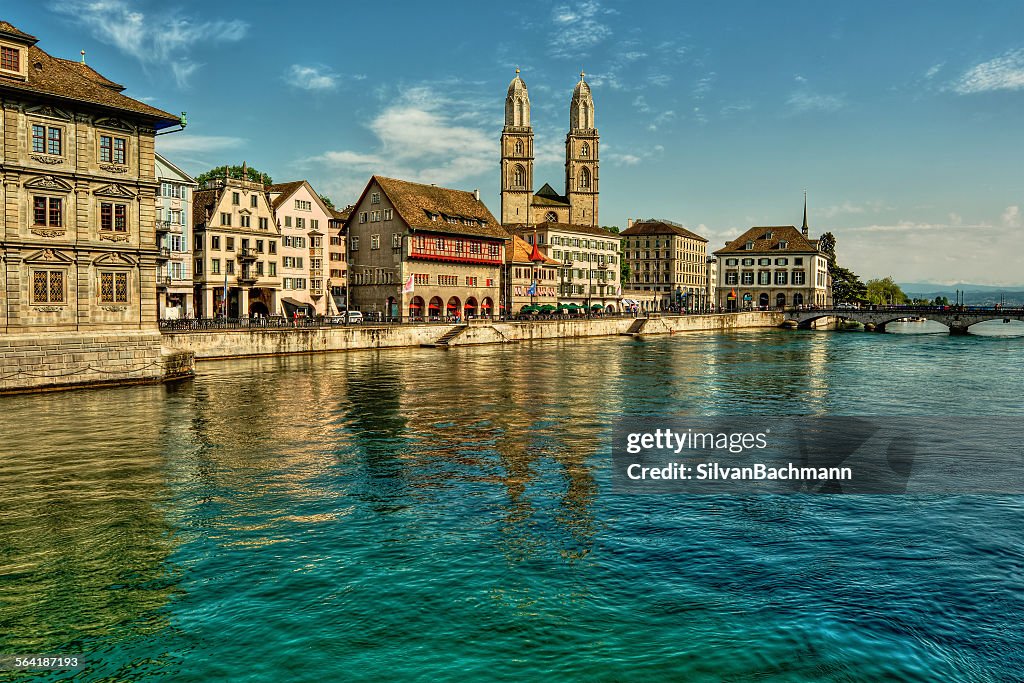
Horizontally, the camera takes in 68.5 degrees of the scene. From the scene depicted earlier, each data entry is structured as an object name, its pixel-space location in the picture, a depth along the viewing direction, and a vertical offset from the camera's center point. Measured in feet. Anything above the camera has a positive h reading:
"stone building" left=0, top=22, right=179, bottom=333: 114.11 +21.20
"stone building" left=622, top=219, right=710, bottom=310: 517.63 +45.17
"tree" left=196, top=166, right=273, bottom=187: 299.38 +63.28
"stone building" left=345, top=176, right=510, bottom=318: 268.62 +27.92
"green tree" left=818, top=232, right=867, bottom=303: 555.69 +33.66
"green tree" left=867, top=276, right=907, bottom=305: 625.62 +28.67
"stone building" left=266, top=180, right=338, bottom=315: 252.42 +27.73
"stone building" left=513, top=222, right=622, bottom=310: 380.17 +36.21
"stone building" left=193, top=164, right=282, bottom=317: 224.94 +24.42
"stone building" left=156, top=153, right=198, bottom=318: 209.67 +25.63
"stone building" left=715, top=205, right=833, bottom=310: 454.81 +34.05
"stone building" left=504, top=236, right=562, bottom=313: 338.13 +23.26
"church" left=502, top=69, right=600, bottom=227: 456.45 +97.81
